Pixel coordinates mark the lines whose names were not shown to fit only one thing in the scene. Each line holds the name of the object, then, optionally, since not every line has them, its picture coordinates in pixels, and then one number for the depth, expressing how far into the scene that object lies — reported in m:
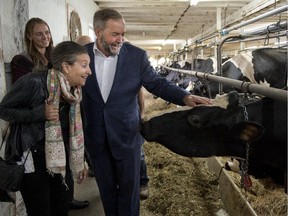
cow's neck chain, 1.85
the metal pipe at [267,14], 2.12
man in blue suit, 2.21
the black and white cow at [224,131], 1.90
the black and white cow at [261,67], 4.29
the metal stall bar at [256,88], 1.31
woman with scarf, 1.75
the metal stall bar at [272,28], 2.31
